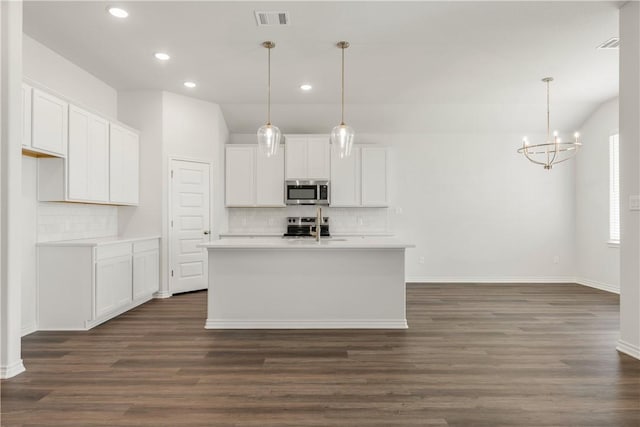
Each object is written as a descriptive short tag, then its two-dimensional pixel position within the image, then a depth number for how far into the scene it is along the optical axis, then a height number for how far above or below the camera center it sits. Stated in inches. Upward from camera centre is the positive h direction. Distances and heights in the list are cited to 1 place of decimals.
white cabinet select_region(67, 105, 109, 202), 168.7 +26.1
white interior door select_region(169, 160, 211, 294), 231.3 -6.1
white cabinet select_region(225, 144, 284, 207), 266.7 +23.8
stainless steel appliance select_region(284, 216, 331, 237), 272.8 -8.3
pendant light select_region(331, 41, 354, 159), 160.1 +31.8
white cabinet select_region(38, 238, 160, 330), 160.4 -29.1
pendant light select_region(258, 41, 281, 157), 162.9 +32.0
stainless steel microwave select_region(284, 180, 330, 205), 265.0 +14.3
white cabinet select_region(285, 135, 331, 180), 266.1 +38.8
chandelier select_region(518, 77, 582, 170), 274.8 +43.5
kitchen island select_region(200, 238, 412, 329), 164.6 -29.9
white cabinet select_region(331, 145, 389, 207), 267.6 +24.0
